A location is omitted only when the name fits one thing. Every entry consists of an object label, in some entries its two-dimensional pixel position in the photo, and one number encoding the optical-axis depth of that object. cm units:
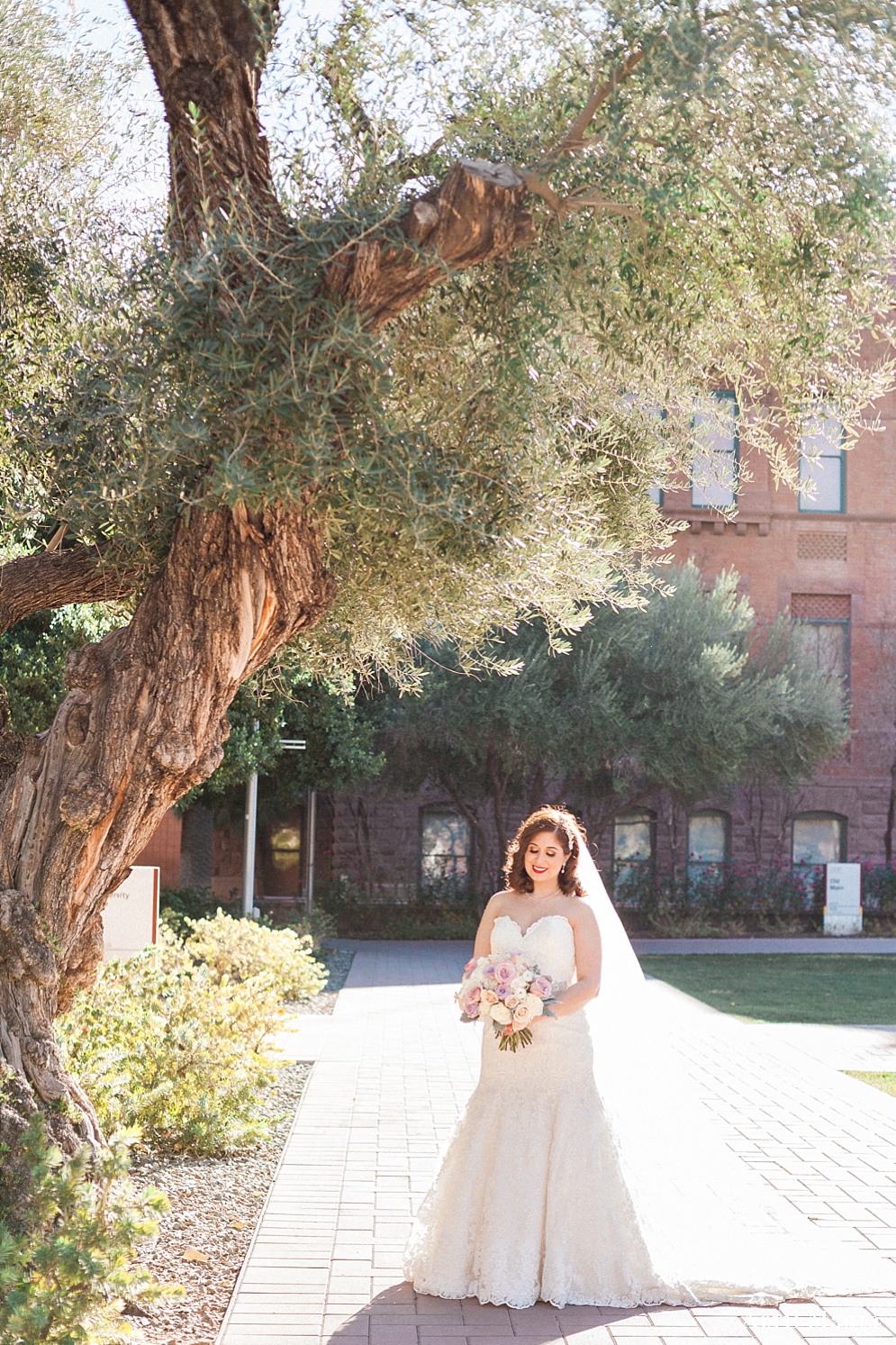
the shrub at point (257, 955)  1231
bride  489
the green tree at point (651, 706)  2122
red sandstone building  2711
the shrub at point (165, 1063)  615
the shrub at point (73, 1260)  344
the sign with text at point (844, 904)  2478
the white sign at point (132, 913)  1003
